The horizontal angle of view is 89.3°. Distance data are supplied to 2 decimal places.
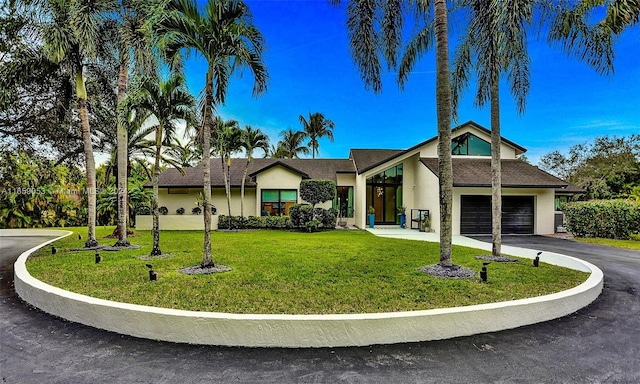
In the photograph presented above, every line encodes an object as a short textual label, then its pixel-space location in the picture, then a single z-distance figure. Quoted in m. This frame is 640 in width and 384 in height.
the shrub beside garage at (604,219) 15.02
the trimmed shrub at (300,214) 18.50
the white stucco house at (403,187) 17.16
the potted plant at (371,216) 20.44
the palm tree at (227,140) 19.38
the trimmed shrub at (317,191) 19.09
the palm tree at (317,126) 37.97
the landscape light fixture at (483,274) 6.60
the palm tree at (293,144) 38.34
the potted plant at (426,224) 17.92
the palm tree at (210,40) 7.32
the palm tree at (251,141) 20.48
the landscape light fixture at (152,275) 6.54
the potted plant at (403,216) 20.26
